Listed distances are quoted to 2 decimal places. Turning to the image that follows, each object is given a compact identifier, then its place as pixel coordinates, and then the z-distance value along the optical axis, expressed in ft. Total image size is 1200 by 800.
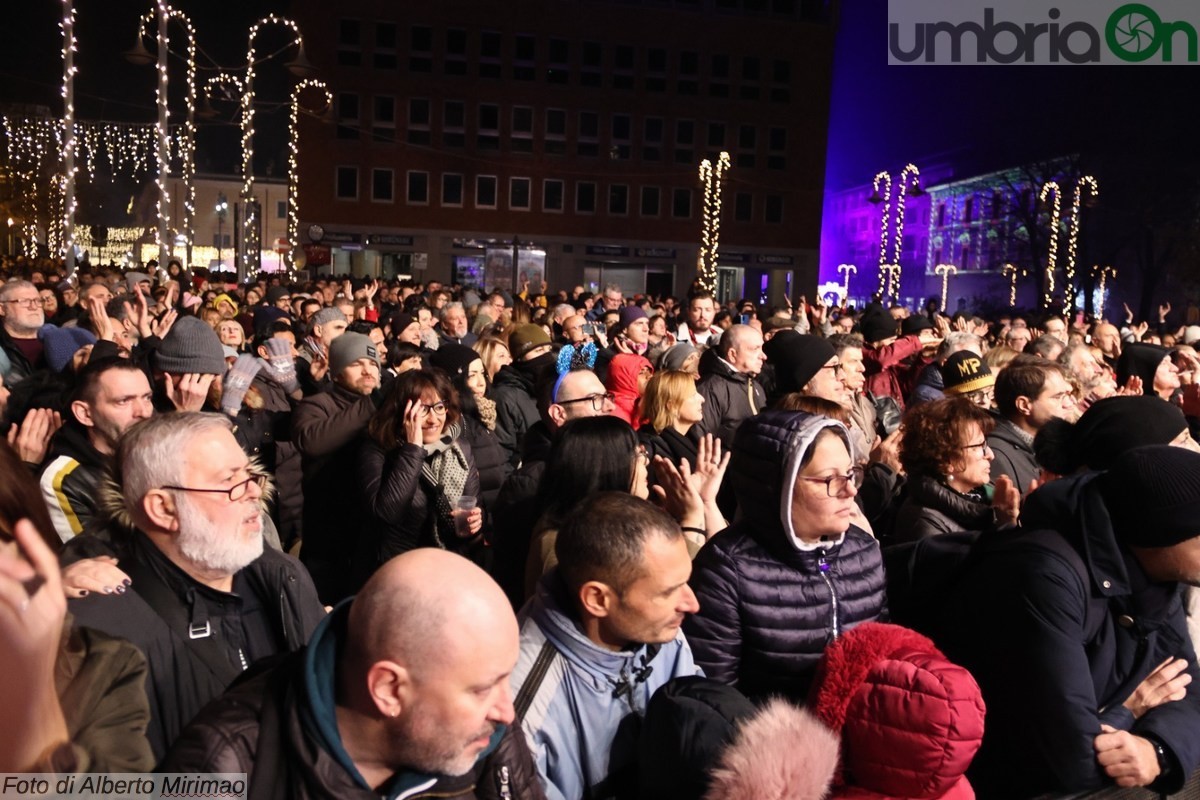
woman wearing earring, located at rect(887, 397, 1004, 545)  13.97
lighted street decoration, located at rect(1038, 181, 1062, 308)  68.42
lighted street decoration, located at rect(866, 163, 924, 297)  78.95
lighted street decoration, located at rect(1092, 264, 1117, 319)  113.28
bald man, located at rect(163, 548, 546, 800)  6.04
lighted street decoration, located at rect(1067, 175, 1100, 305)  73.72
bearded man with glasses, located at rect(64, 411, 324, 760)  8.52
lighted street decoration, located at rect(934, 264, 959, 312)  180.24
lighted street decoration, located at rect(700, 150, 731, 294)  81.71
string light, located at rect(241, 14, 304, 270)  66.44
